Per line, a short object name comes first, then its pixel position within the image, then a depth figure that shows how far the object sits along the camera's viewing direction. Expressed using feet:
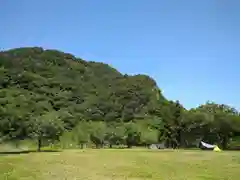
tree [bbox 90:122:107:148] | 240.83
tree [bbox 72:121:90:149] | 240.38
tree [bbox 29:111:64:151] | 181.64
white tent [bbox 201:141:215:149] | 228.93
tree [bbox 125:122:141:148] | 252.73
